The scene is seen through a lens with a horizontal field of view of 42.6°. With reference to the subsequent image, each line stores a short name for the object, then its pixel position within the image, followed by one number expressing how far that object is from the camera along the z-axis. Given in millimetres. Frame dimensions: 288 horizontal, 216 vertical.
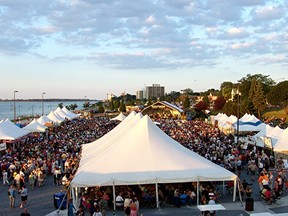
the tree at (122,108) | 99500
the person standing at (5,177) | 18438
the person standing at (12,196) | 14195
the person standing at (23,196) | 14266
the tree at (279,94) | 82062
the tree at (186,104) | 104869
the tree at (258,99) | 76688
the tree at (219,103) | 98438
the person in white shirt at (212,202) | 11941
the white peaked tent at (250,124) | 36312
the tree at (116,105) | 116588
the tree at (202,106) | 95075
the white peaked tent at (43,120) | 41934
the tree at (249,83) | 96219
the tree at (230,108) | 64062
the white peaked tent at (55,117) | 47225
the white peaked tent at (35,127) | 34962
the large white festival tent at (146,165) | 13891
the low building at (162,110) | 85125
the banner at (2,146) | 25125
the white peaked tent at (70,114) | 56681
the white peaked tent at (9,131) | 27556
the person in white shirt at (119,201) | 13727
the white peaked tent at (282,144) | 22672
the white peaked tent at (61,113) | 53694
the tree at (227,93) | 107756
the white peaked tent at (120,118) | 53781
